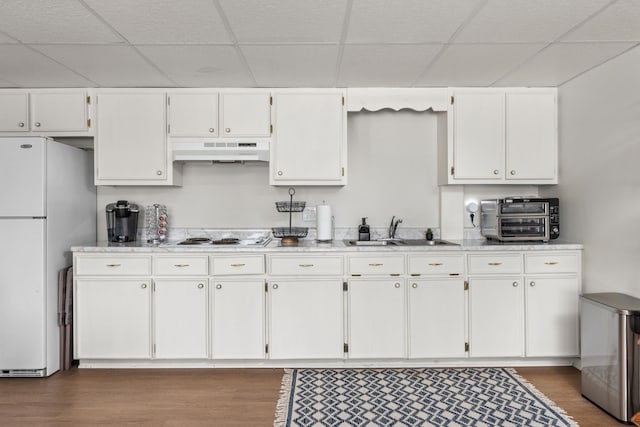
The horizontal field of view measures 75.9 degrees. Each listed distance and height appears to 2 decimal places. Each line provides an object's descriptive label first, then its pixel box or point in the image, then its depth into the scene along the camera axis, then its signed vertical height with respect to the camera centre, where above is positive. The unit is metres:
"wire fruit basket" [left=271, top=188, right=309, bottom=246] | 3.47 -0.14
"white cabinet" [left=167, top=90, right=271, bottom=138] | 3.45 +0.84
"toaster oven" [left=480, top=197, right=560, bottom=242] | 3.34 -0.04
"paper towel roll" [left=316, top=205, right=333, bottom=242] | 3.59 -0.07
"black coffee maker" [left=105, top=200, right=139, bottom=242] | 3.57 -0.06
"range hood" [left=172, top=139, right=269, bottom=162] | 3.39 +0.53
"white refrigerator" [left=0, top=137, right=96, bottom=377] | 3.02 -0.31
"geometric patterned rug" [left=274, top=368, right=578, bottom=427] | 2.42 -1.21
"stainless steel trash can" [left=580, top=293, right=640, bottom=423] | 2.40 -0.85
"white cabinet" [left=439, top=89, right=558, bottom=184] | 3.48 +0.71
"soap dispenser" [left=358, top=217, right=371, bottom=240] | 3.71 -0.16
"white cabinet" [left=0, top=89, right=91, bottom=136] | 3.40 +0.86
